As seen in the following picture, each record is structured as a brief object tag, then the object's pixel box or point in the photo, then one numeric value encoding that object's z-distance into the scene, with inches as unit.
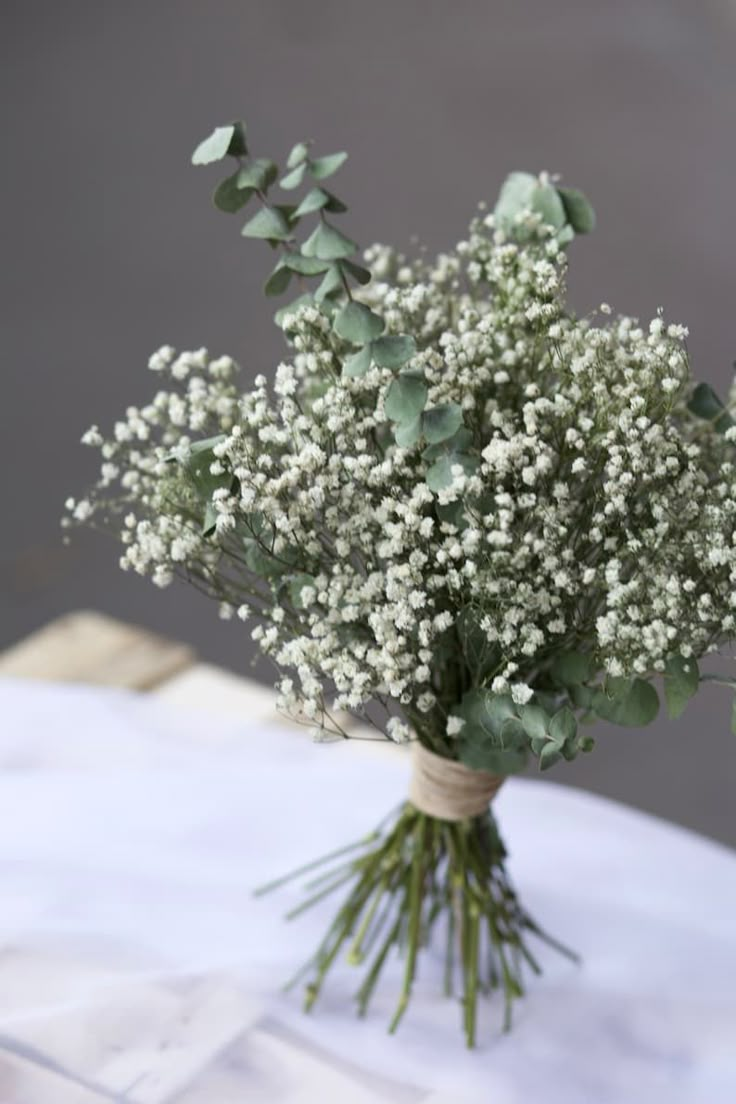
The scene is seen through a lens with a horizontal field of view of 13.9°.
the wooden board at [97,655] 67.7
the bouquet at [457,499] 49.7
